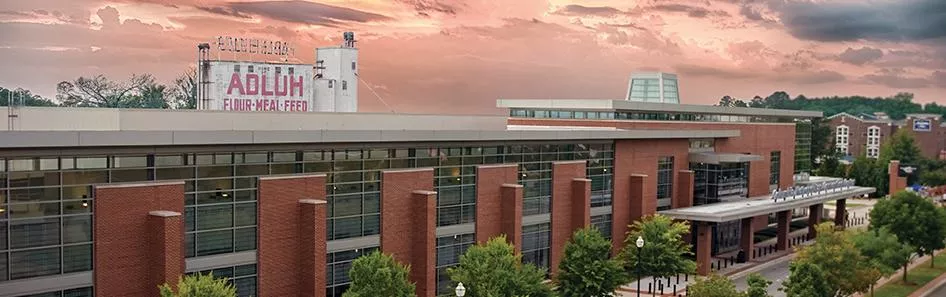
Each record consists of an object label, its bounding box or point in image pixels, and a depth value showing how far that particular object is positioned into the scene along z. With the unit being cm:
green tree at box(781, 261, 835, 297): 4638
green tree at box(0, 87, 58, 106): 9344
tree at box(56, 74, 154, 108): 11138
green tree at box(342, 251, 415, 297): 3581
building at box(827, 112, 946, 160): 18516
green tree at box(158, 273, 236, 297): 3042
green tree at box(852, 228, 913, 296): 5594
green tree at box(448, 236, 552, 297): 3847
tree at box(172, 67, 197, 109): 11721
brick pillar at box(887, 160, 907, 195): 12694
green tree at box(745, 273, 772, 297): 4244
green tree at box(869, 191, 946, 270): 6556
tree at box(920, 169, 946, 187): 14562
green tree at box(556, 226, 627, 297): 4550
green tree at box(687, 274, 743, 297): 4016
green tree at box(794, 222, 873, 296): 4838
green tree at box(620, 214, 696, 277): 5228
